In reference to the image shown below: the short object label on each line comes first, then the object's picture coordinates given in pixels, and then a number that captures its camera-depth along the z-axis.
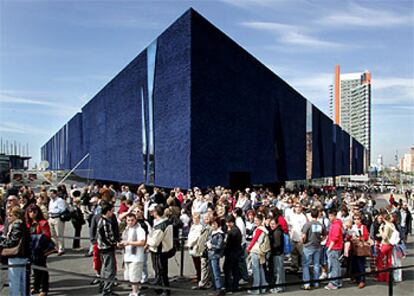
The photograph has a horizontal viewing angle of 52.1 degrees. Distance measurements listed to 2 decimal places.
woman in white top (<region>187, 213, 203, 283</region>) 7.95
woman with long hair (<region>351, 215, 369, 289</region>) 8.79
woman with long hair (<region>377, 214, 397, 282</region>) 8.84
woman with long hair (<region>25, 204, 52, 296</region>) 7.24
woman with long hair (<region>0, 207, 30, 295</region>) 6.37
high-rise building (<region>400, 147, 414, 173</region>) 186.32
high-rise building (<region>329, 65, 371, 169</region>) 180.26
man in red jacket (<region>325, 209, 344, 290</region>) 8.34
